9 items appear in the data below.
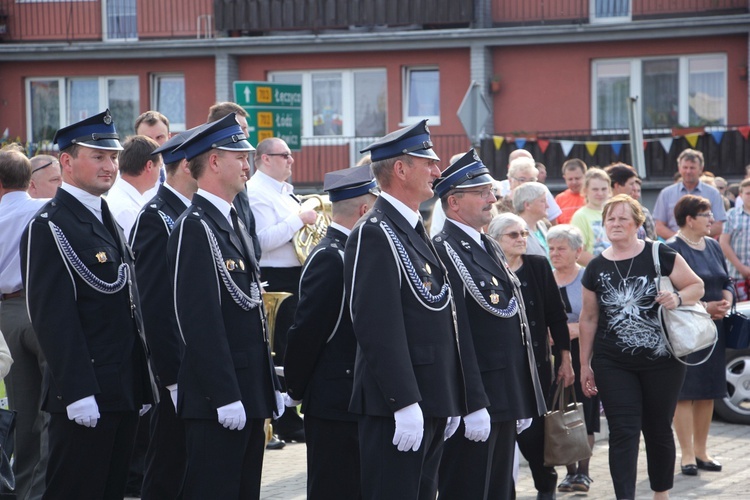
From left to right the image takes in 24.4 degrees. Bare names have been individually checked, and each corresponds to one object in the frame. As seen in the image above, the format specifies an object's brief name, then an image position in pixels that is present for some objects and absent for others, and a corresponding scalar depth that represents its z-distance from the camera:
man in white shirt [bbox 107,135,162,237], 10.97
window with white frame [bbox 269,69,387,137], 43.27
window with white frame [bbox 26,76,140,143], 45.29
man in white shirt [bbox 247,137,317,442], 13.55
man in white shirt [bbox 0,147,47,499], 10.09
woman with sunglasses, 11.15
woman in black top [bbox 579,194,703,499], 11.28
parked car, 16.23
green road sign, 20.60
